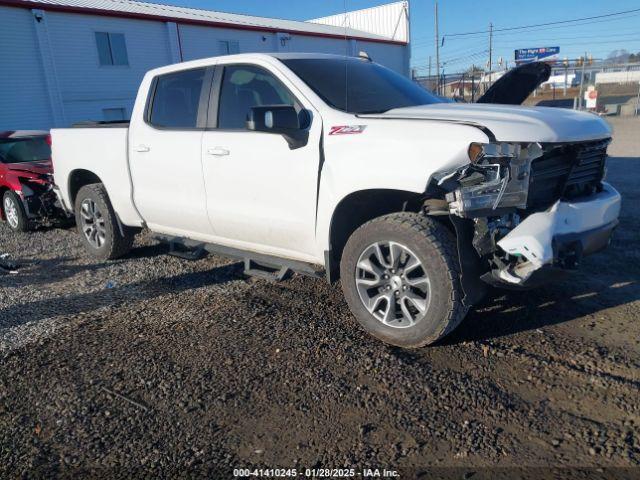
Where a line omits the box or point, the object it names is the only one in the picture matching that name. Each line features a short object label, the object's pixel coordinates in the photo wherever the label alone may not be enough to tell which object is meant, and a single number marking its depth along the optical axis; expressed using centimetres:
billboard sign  5488
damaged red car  773
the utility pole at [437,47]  3910
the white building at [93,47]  1919
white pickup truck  323
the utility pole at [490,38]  5312
